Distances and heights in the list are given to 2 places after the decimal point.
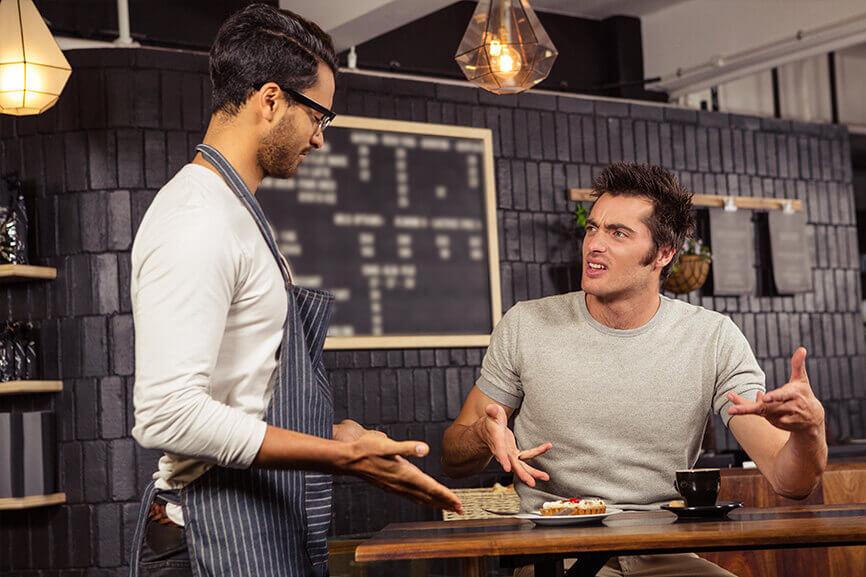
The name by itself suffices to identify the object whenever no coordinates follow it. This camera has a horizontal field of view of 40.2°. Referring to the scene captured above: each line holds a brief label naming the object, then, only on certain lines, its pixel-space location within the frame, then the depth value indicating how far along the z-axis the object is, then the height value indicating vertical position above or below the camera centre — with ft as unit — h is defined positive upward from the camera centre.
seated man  8.95 -0.22
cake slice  7.52 -0.98
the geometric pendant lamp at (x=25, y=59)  15.07 +4.09
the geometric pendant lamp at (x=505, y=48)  13.98 +3.68
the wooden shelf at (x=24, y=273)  17.08 +1.56
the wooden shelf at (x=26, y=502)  16.87 -1.75
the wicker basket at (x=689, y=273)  21.58 +1.38
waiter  5.72 +0.08
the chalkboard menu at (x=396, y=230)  18.89 +2.19
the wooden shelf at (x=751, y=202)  23.31 +2.92
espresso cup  7.65 -0.89
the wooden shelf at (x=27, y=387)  16.88 -0.11
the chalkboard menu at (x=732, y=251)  23.38 +1.91
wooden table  6.32 -1.03
